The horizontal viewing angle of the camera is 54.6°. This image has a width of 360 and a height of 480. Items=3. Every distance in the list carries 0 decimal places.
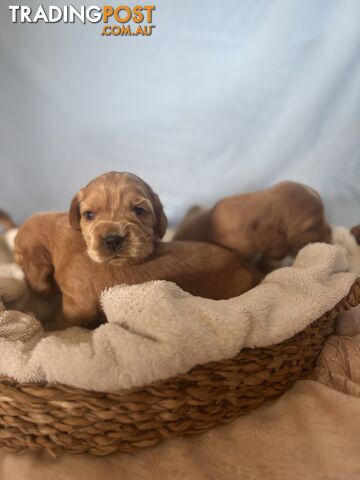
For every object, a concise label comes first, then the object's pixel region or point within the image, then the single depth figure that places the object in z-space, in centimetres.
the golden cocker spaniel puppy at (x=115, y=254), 28
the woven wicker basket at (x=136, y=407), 22
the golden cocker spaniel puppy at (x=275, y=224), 37
